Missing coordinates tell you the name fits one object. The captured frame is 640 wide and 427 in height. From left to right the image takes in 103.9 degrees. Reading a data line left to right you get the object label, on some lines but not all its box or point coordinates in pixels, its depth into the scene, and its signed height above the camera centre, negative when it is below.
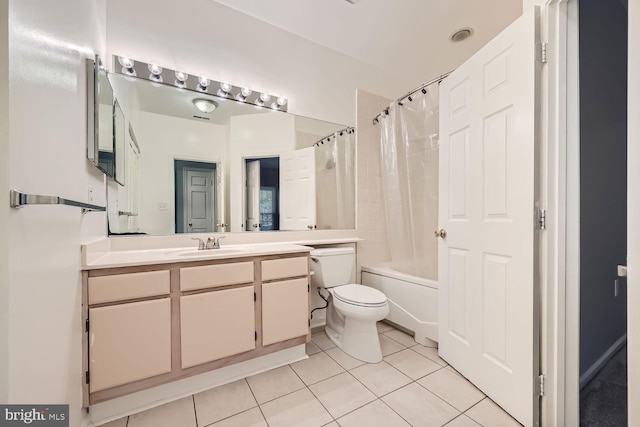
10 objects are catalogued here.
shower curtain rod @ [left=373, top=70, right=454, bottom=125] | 1.99 +1.07
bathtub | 1.99 -0.75
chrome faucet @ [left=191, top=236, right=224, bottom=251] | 1.81 -0.23
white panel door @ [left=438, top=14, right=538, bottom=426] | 1.21 -0.05
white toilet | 1.79 -0.67
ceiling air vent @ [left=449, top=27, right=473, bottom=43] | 2.24 +1.63
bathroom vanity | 1.25 -0.58
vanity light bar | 1.74 +1.01
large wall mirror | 1.74 +0.38
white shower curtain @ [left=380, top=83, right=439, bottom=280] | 2.22 +0.31
